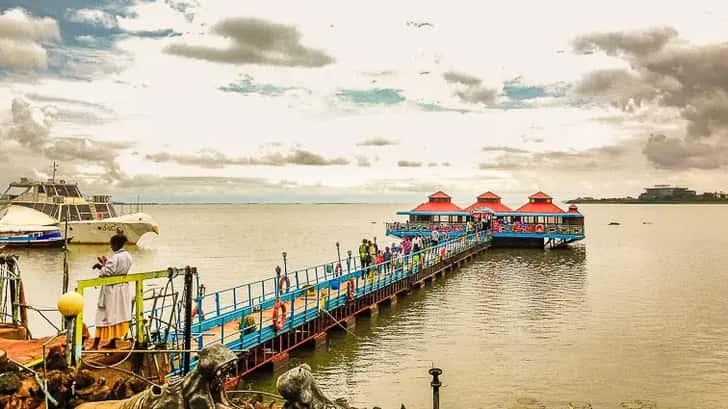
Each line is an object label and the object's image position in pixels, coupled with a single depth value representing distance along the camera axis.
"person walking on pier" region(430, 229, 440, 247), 40.41
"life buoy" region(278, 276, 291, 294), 21.50
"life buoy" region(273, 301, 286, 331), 17.09
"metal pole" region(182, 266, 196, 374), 10.38
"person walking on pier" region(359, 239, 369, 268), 28.20
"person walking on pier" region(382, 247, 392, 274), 28.47
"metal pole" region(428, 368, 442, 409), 10.57
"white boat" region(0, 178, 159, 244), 60.53
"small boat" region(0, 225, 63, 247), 56.75
